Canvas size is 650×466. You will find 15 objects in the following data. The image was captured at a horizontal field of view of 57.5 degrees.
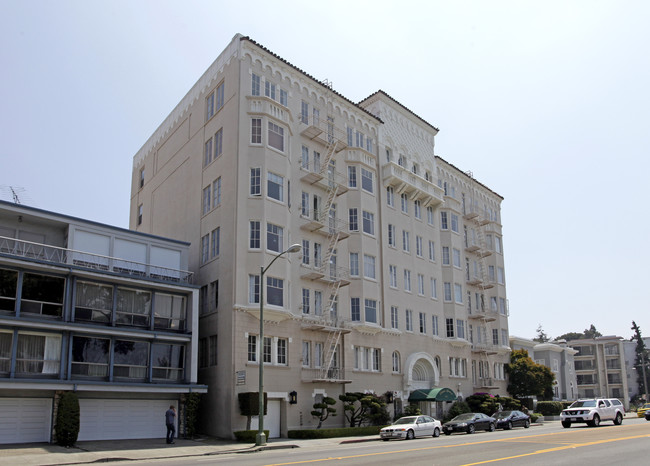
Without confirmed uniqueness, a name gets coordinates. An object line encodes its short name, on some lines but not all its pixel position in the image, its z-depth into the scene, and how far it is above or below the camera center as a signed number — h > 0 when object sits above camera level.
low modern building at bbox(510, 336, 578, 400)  74.69 -0.58
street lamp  26.27 -2.37
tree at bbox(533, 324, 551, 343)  143.94 +5.37
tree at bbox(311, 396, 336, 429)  34.38 -2.91
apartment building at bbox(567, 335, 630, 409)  105.00 -1.27
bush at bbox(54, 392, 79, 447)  25.52 -2.56
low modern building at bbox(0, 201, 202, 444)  26.70 +1.58
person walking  27.56 -2.80
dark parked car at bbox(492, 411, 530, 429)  37.50 -3.85
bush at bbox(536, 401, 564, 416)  56.22 -4.63
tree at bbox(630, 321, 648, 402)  114.17 +0.55
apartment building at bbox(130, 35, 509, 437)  34.12 +8.24
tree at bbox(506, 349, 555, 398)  56.84 -1.84
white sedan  29.77 -3.51
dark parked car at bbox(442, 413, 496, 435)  33.88 -3.68
